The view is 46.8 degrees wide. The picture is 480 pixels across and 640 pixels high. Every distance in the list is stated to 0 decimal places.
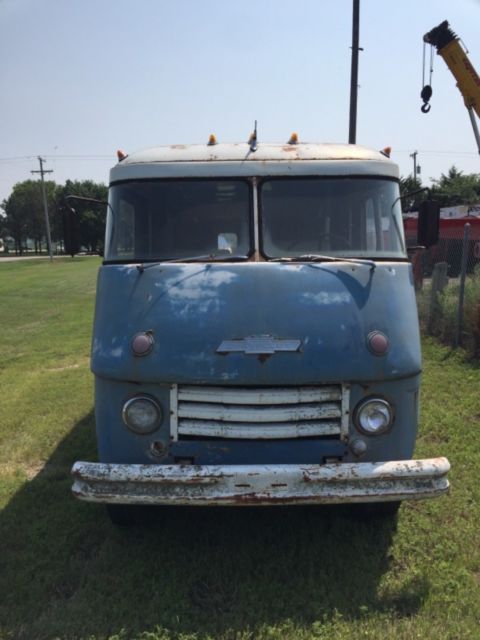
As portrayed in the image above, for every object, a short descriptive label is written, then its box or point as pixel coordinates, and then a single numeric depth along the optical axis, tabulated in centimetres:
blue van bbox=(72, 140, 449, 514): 294
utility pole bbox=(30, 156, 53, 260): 5698
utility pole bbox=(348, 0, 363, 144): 1294
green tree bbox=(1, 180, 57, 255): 8075
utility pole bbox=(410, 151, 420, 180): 5304
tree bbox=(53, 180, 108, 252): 6974
